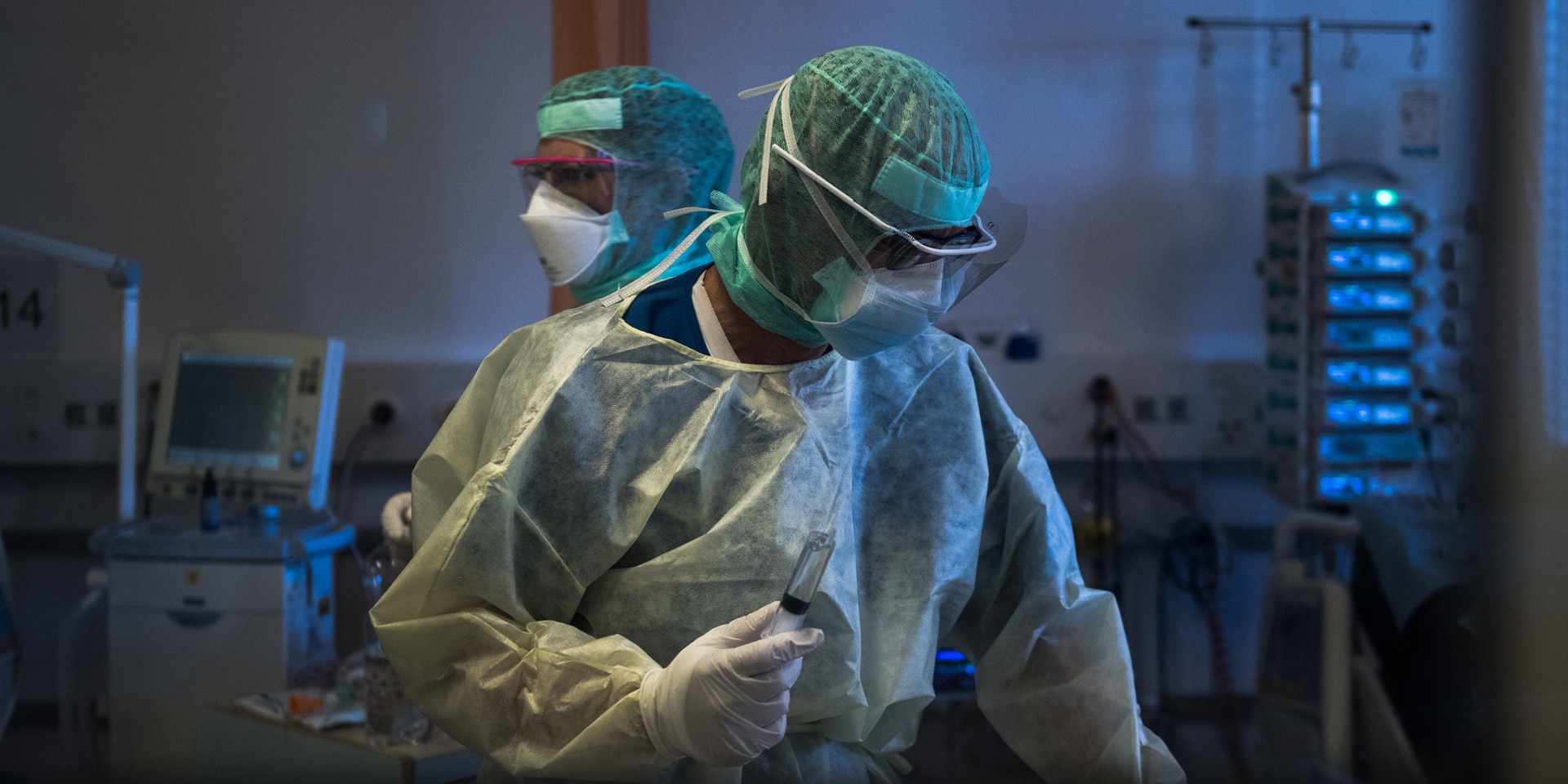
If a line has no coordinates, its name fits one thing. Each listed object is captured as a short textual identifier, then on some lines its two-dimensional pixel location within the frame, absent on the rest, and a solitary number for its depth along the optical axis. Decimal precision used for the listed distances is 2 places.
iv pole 2.47
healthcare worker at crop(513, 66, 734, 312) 1.63
